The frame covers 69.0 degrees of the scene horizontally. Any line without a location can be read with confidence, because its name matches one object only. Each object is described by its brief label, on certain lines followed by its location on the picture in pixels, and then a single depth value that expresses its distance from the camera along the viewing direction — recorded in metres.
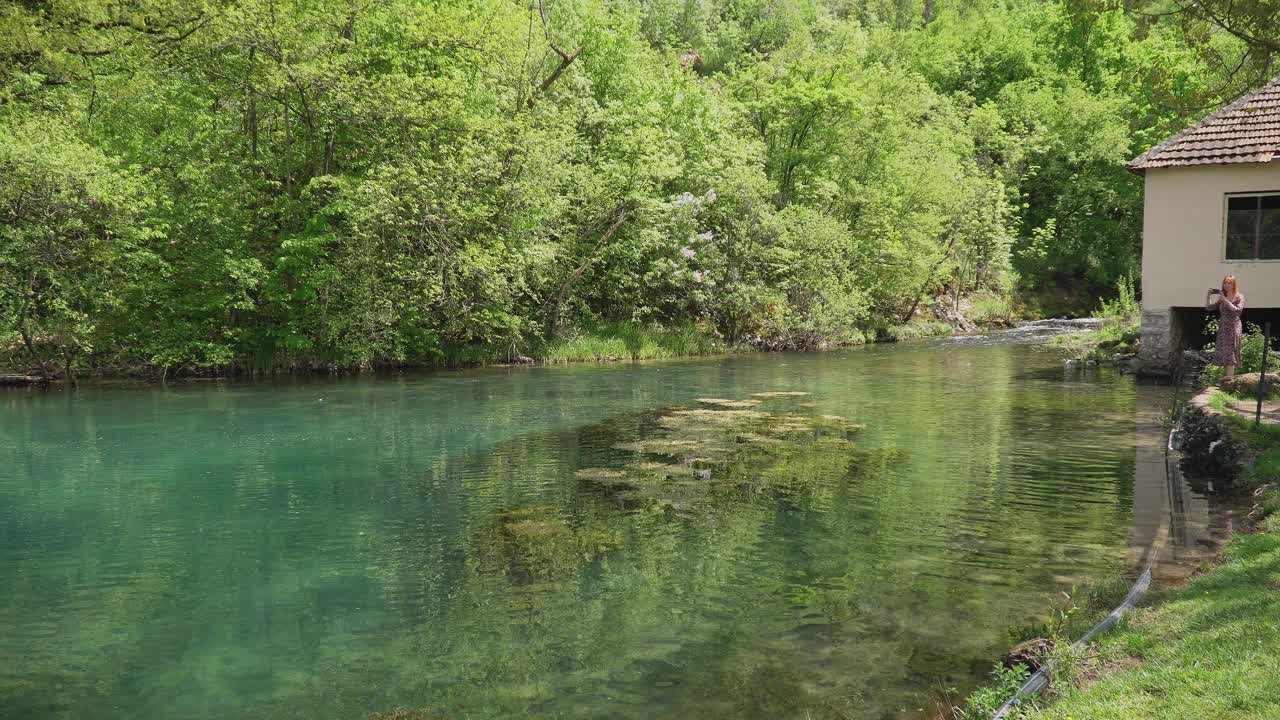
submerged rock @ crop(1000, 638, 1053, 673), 5.87
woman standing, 16.75
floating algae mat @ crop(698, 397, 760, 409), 19.73
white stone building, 20.28
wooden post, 11.62
